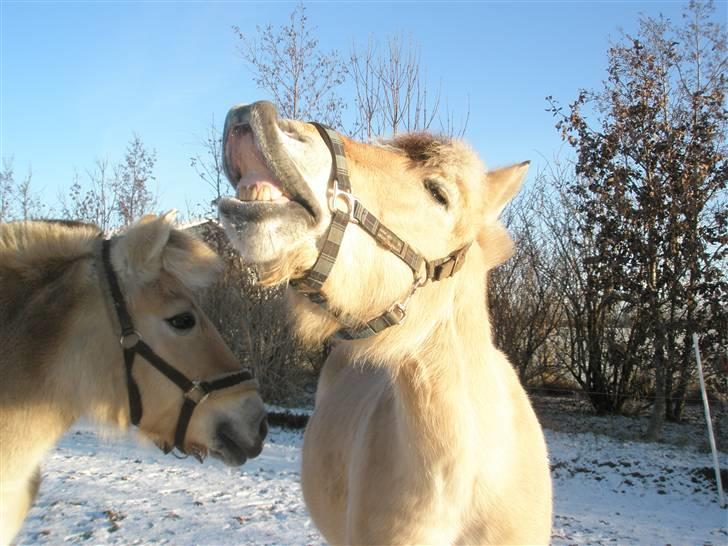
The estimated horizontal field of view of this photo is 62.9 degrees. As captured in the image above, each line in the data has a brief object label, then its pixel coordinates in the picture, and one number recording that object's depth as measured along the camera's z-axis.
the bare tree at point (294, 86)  14.07
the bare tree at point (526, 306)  14.52
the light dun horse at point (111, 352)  2.59
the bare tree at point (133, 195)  20.20
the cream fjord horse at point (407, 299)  1.63
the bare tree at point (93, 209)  20.02
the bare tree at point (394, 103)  11.77
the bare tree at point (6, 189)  21.02
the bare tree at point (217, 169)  15.61
